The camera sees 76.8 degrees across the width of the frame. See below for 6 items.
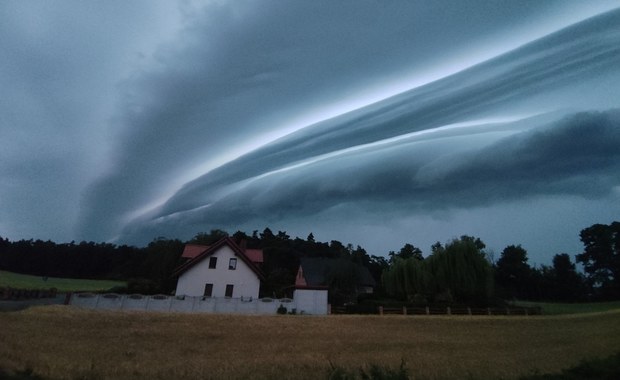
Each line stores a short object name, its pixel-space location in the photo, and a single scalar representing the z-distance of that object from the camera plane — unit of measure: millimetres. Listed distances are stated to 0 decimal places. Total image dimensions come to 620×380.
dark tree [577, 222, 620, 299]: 73812
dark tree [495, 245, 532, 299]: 92812
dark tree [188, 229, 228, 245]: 79938
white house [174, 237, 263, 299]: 49906
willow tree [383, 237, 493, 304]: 52125
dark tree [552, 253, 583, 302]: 85369
